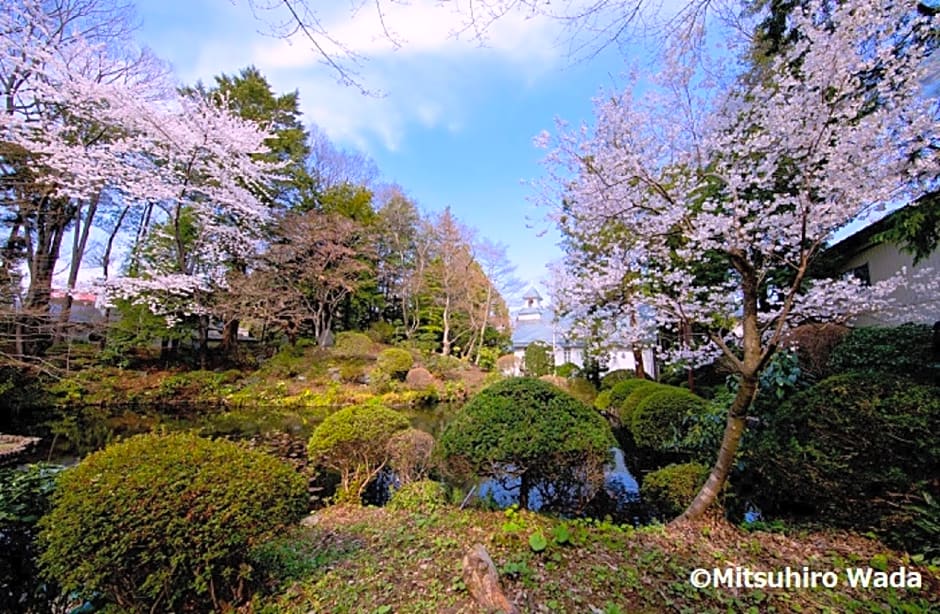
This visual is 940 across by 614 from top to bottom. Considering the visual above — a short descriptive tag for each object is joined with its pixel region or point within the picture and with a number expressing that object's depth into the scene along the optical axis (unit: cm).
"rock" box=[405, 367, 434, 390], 1244
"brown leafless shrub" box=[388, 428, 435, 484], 412
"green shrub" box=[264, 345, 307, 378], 1282
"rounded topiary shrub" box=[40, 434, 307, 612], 162
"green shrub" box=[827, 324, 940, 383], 421
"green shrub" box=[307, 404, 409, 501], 400
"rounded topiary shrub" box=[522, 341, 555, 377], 1344
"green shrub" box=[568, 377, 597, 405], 1086
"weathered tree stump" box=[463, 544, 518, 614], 184
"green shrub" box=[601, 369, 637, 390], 1097
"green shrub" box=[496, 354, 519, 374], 1552
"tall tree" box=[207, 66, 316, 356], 1493
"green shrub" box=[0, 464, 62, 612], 178
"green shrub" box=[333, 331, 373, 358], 1370
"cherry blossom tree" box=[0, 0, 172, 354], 729
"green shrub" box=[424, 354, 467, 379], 1415
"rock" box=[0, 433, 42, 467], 586
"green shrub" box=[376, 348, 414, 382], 1259
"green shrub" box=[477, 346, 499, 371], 1740
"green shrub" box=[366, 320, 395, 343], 1662
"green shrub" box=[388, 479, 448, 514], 367
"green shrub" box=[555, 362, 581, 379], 1291
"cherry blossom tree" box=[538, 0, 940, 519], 270
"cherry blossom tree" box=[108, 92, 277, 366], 934
